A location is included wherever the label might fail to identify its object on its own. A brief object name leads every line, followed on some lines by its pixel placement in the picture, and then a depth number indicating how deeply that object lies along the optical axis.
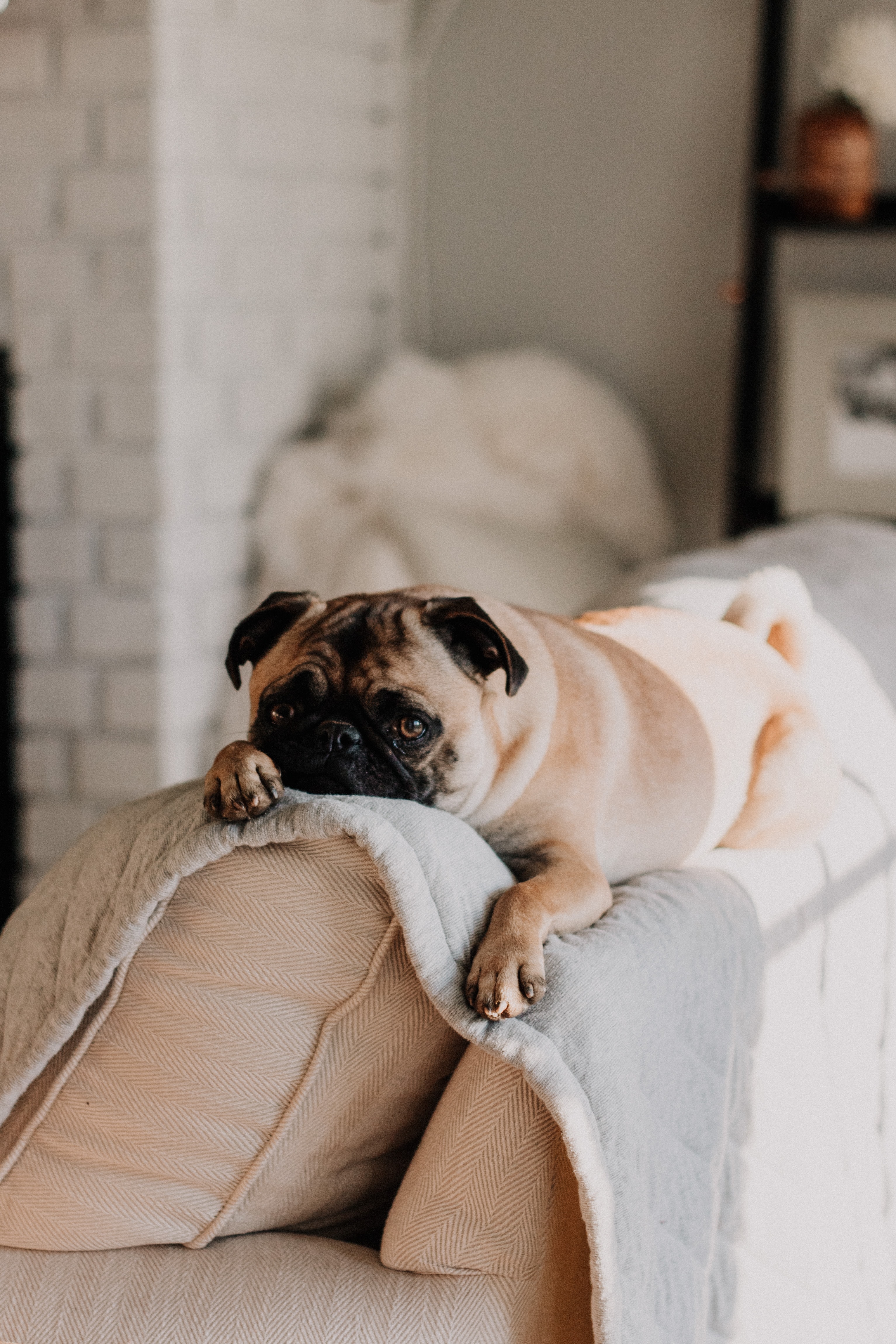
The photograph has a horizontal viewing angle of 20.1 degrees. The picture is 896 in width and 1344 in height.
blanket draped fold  1.53
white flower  3.04
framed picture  3.12
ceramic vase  3.05
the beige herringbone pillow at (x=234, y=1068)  1.59
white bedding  2.09
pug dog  1.89
